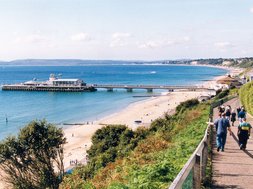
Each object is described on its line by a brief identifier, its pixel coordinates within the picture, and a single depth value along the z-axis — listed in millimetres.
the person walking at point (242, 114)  19188
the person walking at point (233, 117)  21469
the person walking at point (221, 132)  13258
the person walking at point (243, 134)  13641
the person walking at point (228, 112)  22688
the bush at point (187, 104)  46994
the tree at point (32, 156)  25062
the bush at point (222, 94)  54169
